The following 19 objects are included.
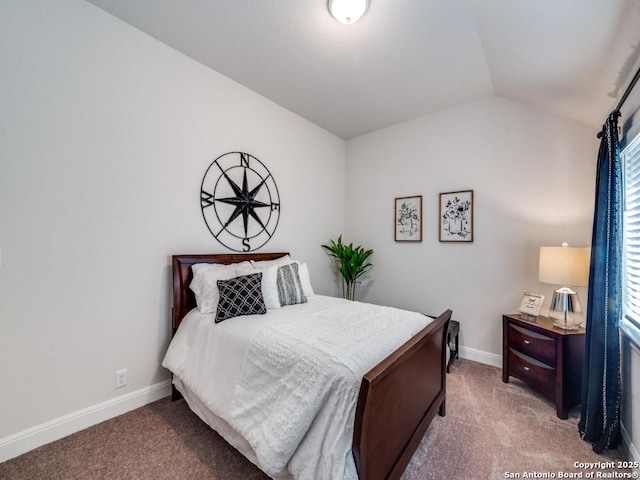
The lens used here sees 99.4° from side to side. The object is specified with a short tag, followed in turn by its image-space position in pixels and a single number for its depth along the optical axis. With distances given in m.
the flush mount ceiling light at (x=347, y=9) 1.76
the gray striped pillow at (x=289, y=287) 2.38
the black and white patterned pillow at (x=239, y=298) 1.98
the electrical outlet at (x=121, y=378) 2.02
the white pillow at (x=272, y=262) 2.63
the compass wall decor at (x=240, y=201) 2.58
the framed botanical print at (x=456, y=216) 3.05
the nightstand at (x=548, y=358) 2.03
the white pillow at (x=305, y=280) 2.69
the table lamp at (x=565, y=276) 2.08
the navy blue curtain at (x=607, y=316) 1.68
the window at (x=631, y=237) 1.67
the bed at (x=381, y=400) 1.11
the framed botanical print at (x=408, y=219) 3.41
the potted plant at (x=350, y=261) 3.67
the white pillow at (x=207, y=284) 2.12
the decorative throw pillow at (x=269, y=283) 2.28
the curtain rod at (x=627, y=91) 1.52
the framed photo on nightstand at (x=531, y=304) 2.40
